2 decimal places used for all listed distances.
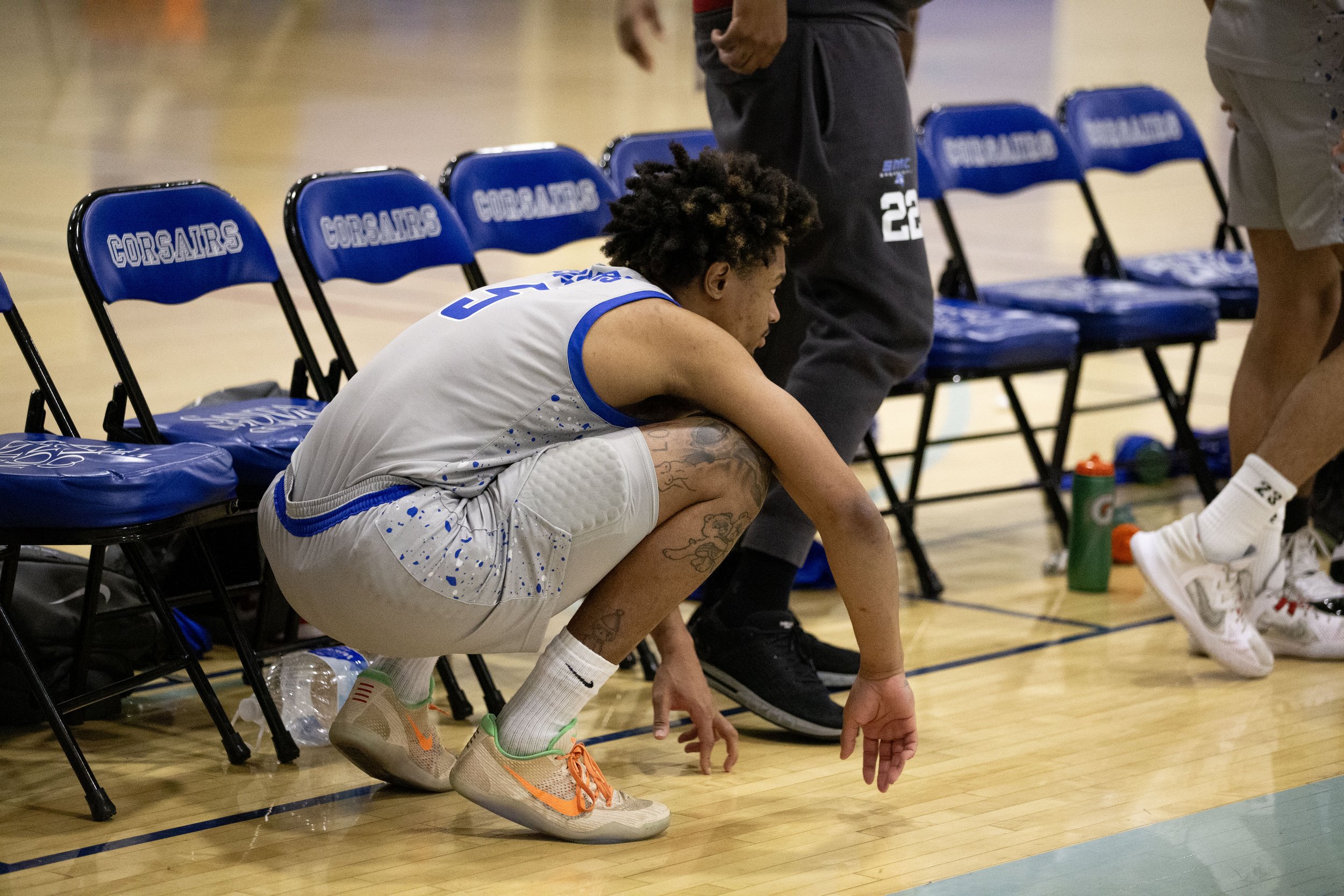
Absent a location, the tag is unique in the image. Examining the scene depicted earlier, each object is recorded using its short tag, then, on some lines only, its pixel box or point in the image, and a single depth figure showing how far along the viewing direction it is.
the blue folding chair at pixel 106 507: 4.79
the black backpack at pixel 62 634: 5.84
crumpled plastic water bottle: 5.78
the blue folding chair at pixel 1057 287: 8.20
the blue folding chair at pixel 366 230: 6.52
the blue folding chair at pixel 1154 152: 9.09
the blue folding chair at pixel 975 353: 7.56
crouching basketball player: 4.41
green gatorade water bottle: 7.62
